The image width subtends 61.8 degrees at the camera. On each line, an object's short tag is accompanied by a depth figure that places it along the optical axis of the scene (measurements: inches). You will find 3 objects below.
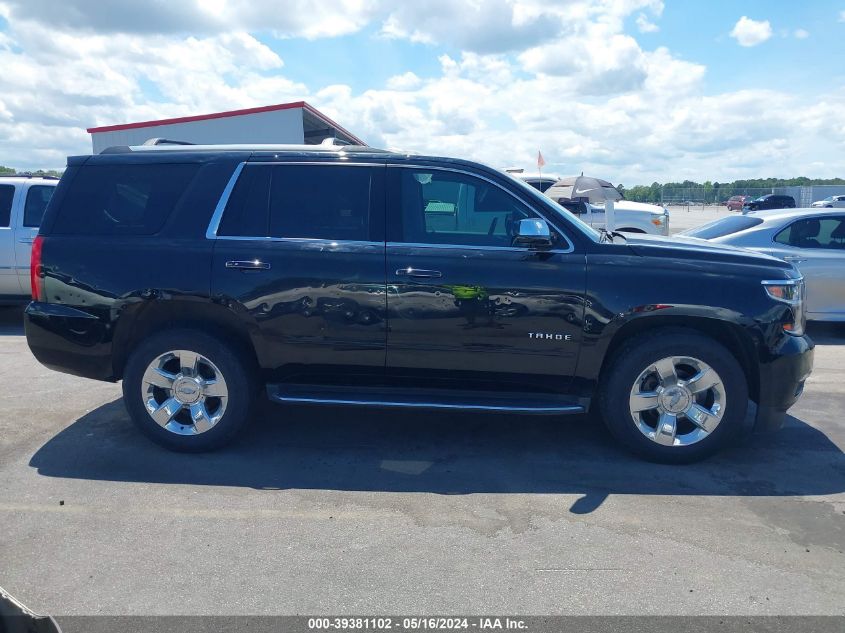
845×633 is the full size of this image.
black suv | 179.3
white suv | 350.3
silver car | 321.4
